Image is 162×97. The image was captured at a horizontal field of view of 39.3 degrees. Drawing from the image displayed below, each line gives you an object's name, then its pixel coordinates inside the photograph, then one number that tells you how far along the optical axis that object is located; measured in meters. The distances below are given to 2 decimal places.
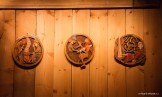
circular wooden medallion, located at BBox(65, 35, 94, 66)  2.17
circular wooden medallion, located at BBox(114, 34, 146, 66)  2.16
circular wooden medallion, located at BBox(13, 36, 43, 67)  2.18
